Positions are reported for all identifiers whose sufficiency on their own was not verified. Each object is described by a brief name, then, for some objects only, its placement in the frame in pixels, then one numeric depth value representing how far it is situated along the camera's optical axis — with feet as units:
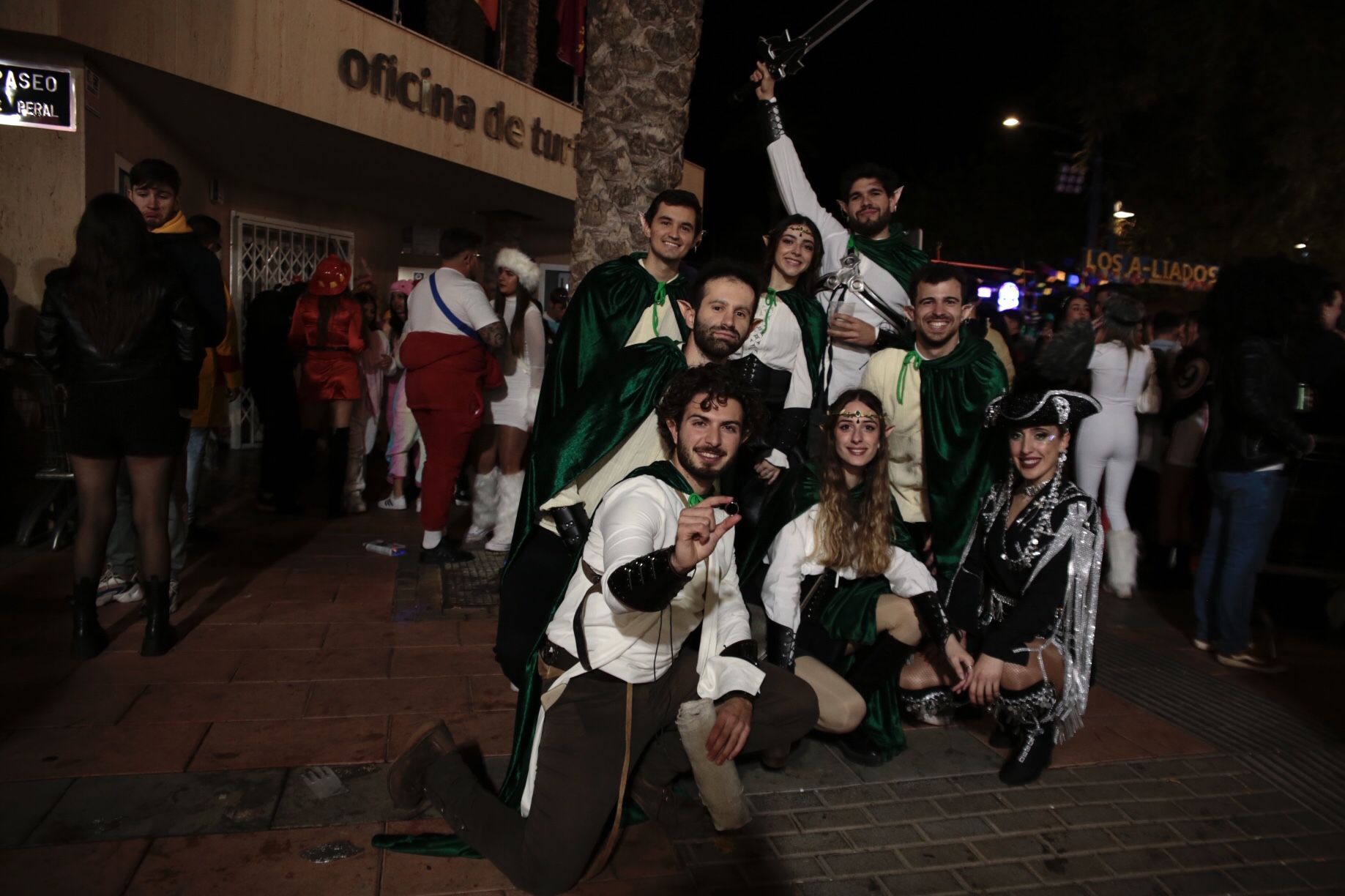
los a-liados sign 64.54
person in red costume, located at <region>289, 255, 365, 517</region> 22.16
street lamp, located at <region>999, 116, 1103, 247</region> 61.82
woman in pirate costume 11.33
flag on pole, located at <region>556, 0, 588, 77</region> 43.55
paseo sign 20.21
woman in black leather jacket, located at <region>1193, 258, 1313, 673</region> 15.33
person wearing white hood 20.72
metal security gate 34.55
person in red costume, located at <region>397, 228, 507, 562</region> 18.61
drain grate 17.15
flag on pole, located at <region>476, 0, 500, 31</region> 36.60
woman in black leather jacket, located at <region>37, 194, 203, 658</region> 12.76
